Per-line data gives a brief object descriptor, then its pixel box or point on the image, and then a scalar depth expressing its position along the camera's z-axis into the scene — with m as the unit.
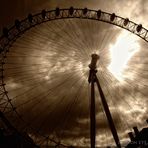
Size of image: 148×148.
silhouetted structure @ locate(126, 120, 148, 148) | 28.00
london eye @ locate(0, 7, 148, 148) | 26.54
